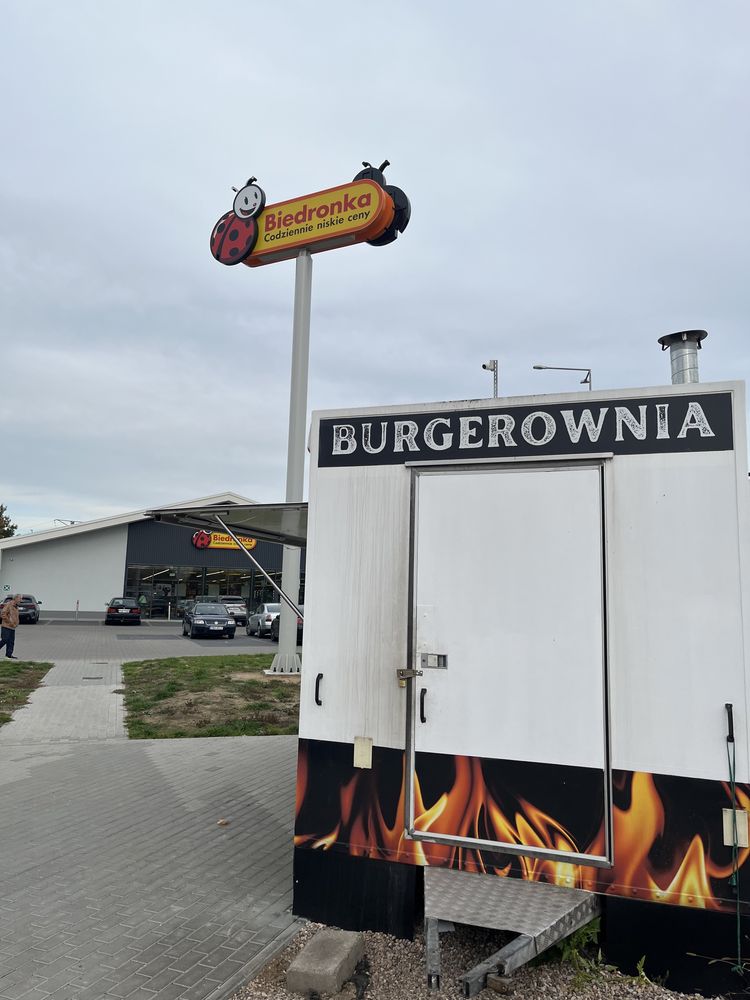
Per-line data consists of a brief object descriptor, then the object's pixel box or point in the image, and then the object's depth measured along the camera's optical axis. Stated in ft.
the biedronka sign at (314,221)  57.36
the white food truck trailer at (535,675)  11.32
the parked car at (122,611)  108.37
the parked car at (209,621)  88.74
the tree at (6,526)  227.81
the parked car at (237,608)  111.45
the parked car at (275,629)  87.51
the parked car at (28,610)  103.16
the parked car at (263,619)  92.79
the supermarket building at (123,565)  120.98
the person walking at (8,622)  54.95
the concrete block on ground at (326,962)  11.17
